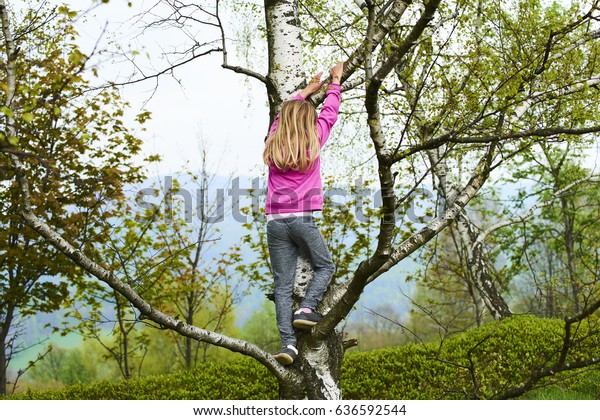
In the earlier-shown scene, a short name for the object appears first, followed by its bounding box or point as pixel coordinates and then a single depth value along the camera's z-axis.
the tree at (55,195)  8.23
